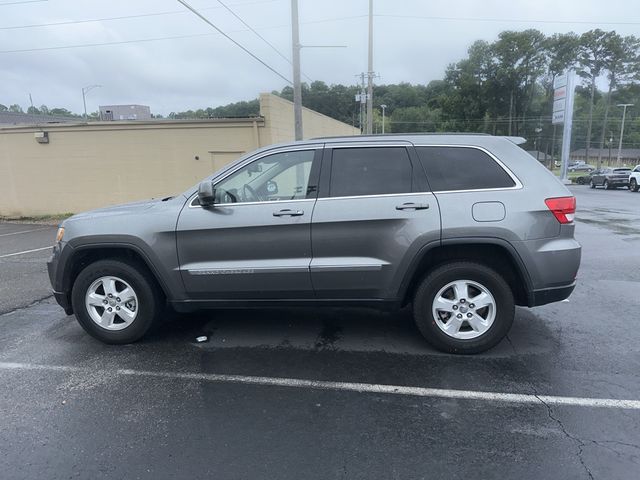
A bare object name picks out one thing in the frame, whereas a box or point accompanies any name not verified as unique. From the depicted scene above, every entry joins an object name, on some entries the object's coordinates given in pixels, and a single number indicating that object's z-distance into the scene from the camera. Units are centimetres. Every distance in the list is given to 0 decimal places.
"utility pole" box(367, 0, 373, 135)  2856
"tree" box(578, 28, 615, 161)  6125
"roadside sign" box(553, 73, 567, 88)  2928
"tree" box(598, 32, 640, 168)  6142
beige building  1359
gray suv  381
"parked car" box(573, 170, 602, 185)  3884
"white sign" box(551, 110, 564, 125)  3013
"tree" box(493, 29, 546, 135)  6025
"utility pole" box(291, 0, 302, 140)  1347
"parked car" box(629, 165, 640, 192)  2917
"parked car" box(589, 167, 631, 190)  3206
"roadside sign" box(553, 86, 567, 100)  2952
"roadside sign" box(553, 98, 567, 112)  2978
